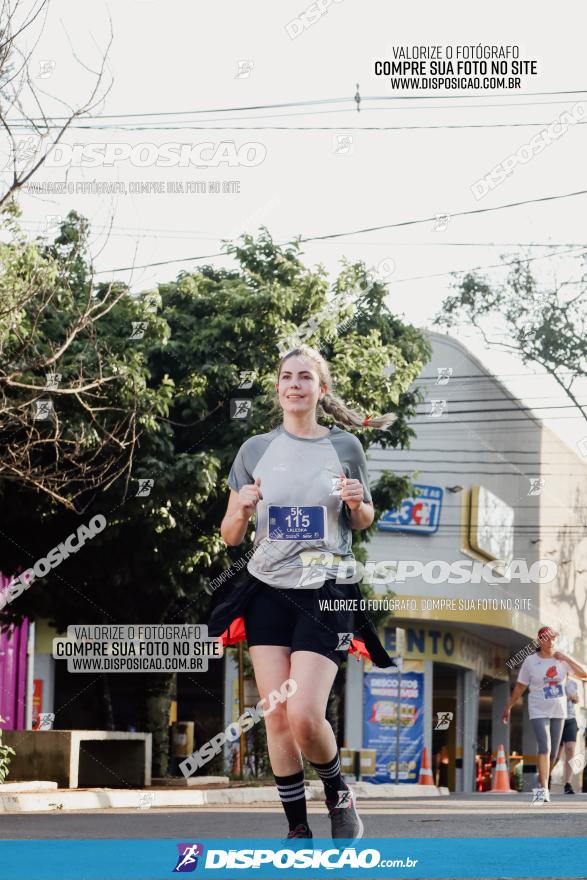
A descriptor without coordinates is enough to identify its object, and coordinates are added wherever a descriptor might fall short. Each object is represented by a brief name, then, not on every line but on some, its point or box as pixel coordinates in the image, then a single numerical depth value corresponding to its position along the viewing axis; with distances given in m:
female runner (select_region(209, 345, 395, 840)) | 4.85
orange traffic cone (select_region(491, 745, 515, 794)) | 19.07
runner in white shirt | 12.08
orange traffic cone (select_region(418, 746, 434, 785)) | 22.25
